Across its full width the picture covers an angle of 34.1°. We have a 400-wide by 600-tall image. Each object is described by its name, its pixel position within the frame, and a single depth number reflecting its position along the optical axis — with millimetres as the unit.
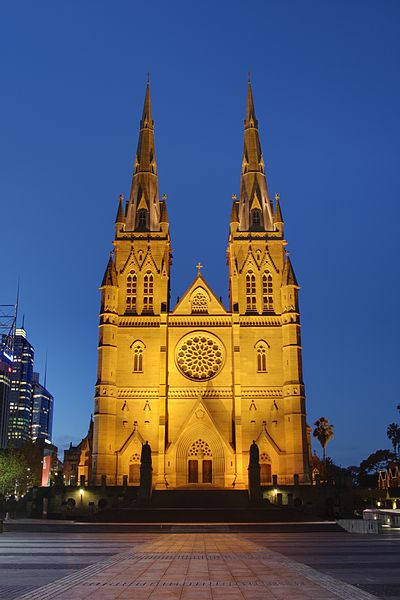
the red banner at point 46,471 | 56344
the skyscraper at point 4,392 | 138750
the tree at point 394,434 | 106688
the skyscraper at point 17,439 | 182250
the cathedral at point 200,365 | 53031
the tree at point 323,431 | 79725
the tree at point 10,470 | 59512
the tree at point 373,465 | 114025
